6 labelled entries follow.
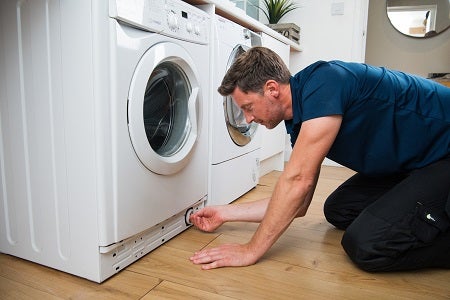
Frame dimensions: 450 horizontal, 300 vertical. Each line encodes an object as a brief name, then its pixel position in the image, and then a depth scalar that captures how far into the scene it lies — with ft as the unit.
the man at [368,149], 3.22
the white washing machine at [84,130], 2.97
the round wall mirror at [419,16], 11.19
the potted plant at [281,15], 8.59
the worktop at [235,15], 4.71
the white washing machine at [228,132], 4.88
